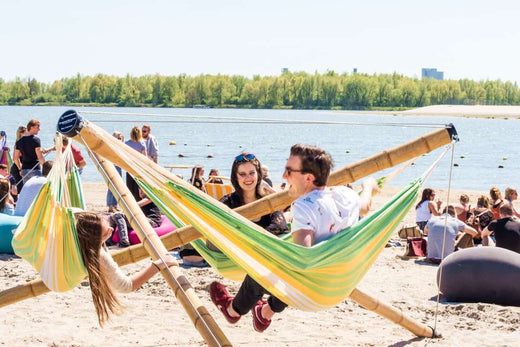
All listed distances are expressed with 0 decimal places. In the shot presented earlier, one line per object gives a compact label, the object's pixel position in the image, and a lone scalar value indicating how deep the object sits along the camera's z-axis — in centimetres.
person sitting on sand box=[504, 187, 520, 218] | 907
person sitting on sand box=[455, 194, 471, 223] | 961
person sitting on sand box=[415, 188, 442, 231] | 928
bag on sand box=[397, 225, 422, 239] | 948
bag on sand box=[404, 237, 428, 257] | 845
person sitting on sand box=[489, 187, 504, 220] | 929
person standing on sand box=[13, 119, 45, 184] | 987
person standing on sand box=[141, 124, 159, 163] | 1091
